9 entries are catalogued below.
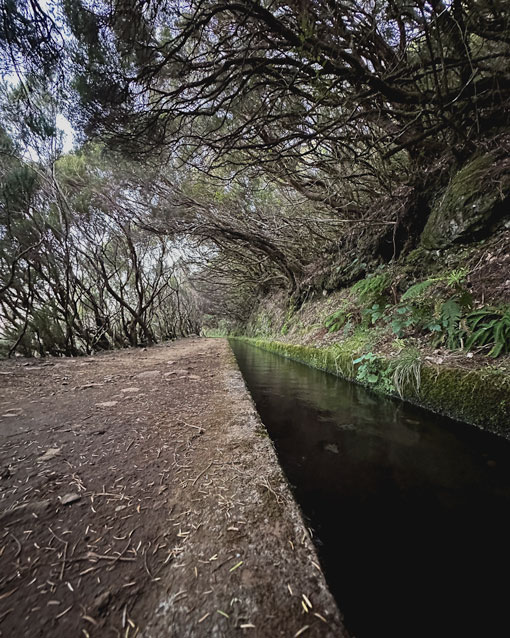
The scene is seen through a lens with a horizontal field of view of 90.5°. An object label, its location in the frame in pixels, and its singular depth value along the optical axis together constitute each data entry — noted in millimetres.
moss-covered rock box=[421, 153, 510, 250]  3010
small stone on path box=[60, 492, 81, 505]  864
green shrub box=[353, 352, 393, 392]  2775
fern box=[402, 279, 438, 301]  3146
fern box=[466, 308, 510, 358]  2006
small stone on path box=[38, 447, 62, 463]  1134
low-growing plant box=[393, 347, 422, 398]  2420
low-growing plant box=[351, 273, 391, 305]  4273
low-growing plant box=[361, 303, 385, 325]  3936
